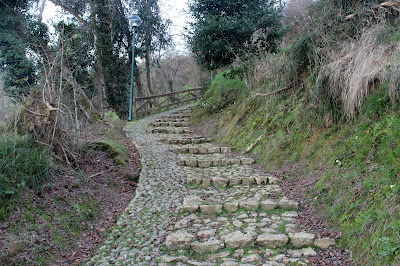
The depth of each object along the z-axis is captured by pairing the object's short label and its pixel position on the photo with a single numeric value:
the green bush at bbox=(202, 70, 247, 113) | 11.58
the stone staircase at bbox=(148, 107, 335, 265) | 3.63
